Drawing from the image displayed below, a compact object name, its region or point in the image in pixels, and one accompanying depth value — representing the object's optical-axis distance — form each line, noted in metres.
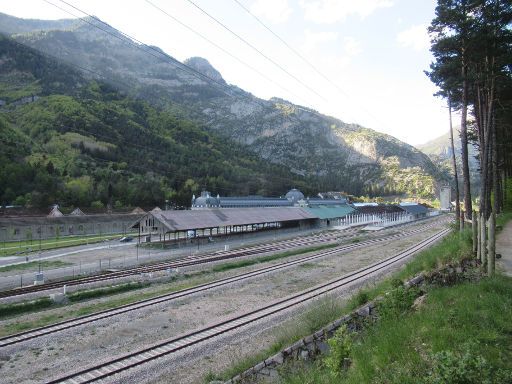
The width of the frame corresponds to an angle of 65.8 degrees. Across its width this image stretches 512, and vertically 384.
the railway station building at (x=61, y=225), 57.34
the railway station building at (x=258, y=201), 85.98
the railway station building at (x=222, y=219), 47.66
